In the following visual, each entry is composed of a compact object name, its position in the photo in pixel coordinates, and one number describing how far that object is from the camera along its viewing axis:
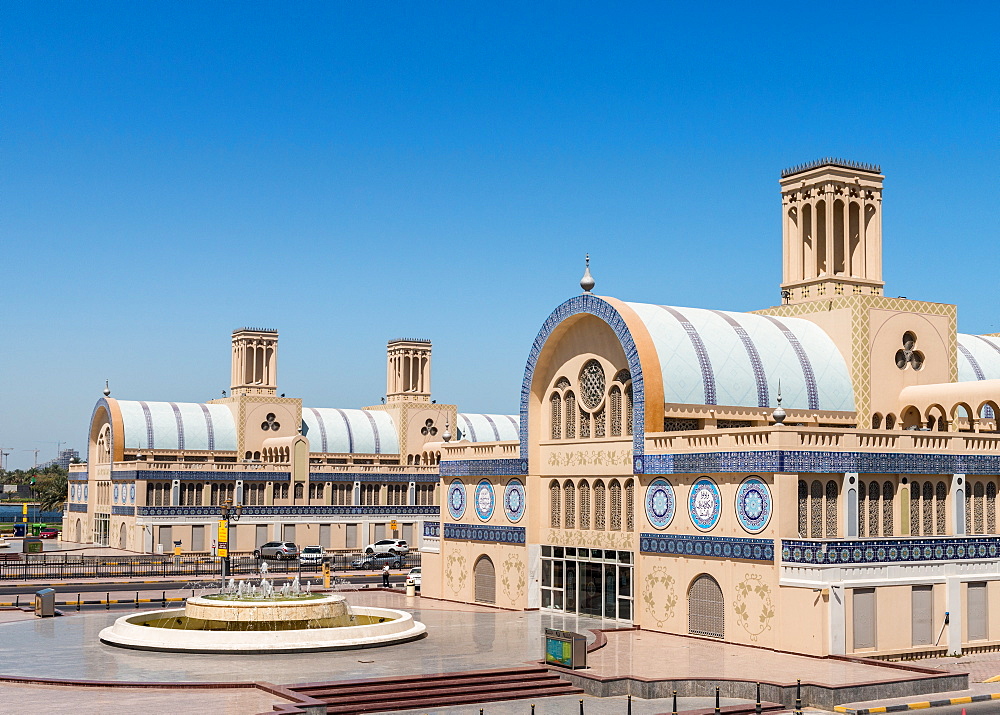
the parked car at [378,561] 75.25
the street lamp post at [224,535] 48.91
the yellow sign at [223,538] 49.63
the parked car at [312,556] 76.50
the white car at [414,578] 57.32
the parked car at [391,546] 81.25
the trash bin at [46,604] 47.56
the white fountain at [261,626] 36.94
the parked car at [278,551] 80.50
